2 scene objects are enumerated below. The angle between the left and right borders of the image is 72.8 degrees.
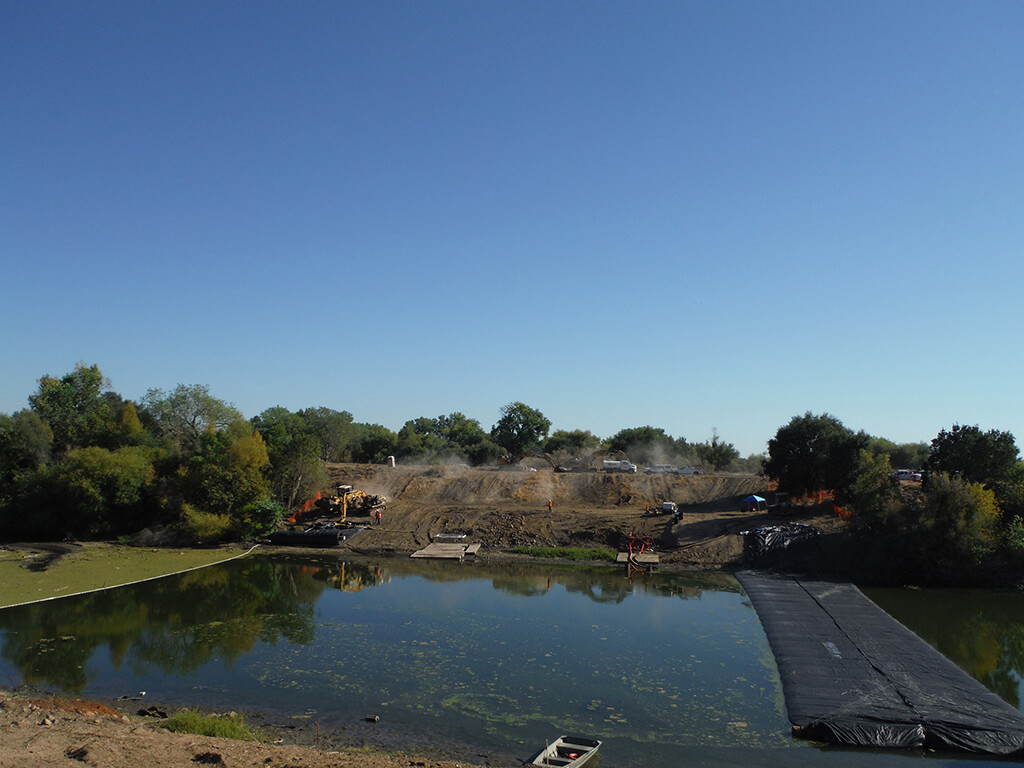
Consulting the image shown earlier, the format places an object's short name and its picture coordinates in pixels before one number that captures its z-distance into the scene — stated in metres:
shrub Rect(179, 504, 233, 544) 35.28
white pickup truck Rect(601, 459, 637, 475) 54.16
